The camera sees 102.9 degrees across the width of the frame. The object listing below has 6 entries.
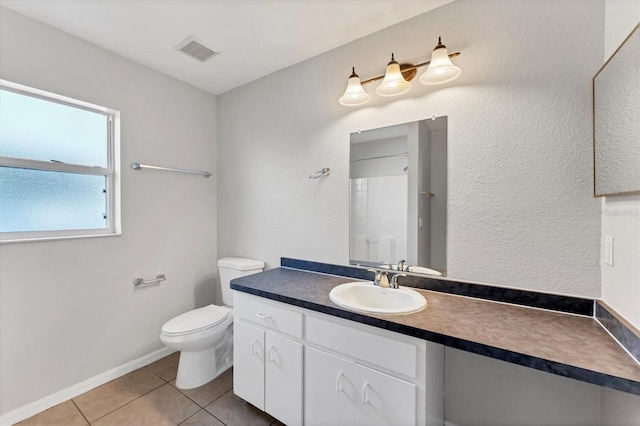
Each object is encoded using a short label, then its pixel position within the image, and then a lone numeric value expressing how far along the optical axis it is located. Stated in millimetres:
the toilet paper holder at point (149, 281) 2066
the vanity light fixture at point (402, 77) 1312
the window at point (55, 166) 1568
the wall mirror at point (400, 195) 1475
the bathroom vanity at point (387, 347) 871
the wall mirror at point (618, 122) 832
